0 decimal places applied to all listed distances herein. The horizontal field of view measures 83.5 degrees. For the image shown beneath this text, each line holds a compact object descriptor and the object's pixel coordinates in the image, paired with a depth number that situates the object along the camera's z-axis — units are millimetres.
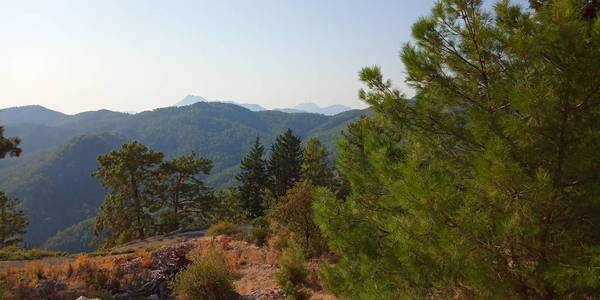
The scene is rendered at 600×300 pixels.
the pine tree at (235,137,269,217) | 38906
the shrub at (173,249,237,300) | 8617
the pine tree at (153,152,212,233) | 30172
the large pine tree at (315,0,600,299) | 3131
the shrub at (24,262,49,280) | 11286
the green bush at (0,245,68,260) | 16469
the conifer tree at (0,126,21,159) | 15362
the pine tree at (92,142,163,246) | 28109
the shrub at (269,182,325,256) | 13227
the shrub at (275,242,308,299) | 9758
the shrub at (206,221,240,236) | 19372
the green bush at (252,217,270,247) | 16125
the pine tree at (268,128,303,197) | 38062
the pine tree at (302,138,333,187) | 34812
